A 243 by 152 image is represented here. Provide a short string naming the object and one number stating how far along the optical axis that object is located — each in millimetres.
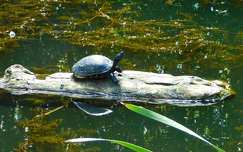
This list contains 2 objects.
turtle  9187
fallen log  8992
